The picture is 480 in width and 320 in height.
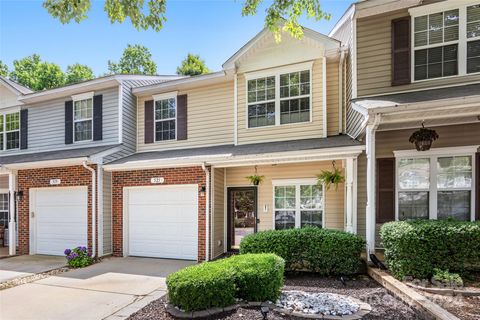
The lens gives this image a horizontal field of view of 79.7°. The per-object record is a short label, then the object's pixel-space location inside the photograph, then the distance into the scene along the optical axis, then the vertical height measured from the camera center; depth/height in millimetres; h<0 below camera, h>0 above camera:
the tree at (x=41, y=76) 23531 +7161
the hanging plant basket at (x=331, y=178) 7676 -459
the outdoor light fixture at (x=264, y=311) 3699 -1944
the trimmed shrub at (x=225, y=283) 4117 -1824
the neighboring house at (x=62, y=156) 9055 +188
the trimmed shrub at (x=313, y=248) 6074 -1914
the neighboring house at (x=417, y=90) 6695 +1710
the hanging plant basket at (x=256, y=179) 8656 -549
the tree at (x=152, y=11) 4605 +2574
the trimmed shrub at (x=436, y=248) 4926 -1519
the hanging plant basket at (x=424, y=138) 6332 +504
